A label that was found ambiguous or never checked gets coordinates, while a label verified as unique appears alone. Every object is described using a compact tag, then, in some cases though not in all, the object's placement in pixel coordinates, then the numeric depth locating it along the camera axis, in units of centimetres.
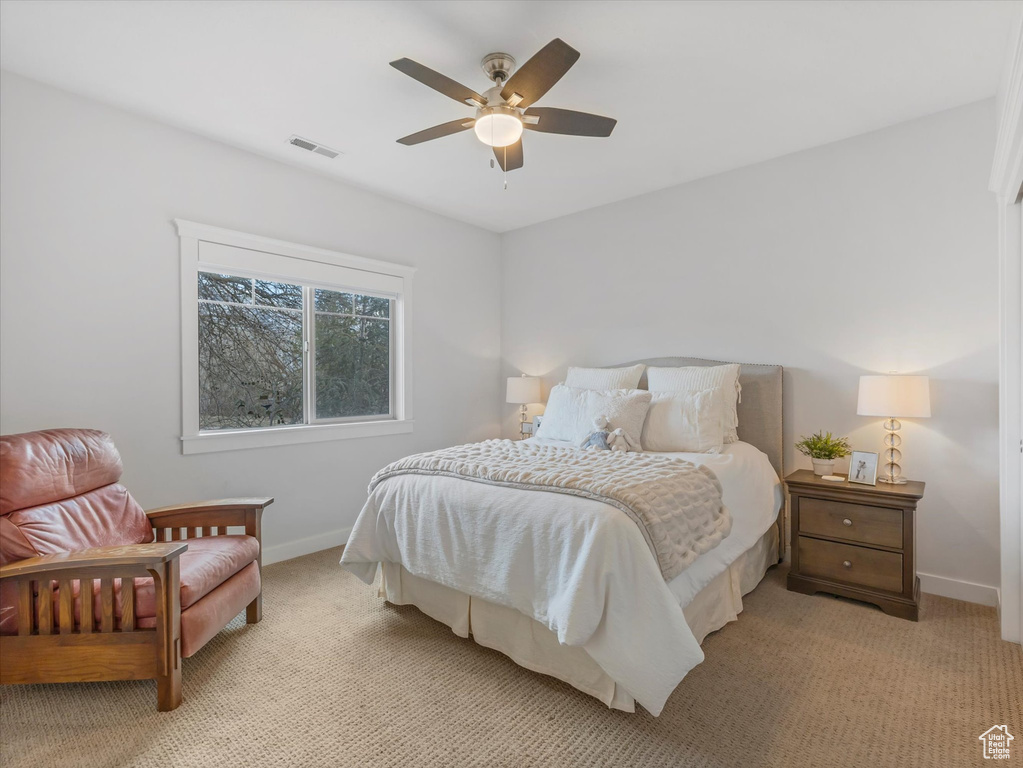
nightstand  254
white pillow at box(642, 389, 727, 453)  305
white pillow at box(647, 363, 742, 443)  328
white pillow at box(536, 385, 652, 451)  321
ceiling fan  197
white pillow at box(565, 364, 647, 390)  378
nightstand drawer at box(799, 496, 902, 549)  258
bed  171
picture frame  273
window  314
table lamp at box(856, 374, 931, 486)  260
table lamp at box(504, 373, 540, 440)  447
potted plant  296
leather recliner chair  183
